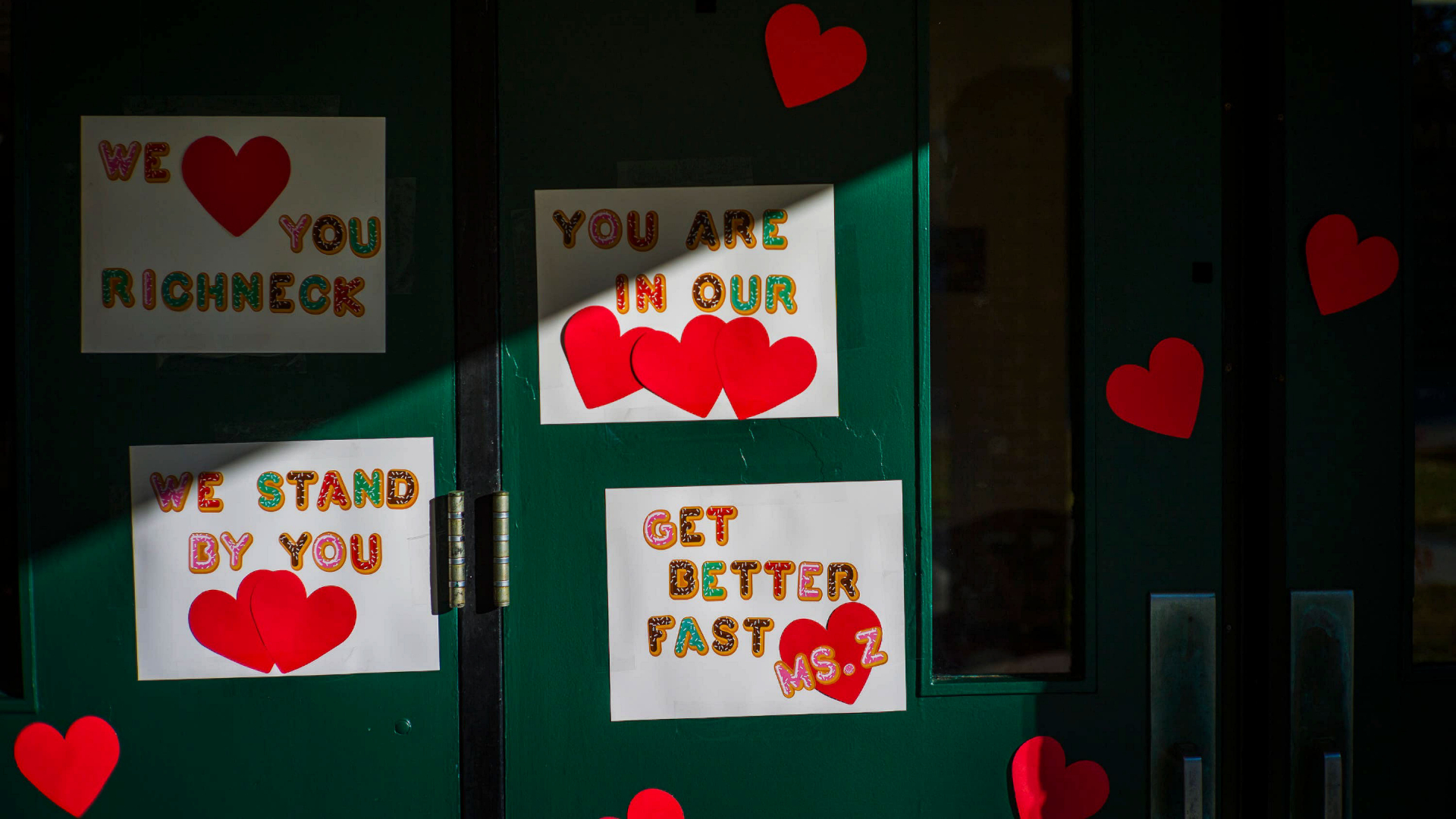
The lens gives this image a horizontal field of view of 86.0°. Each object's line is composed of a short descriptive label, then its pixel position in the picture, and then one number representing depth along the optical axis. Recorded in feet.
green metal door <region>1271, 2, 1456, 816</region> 4.42
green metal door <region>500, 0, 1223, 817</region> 4.41
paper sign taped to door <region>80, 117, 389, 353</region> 4.28
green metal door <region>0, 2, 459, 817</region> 4.27
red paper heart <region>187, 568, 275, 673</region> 4.31
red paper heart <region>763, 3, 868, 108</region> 4.42
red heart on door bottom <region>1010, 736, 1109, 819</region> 4.51
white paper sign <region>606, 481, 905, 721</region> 4.43
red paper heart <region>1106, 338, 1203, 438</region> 4.48
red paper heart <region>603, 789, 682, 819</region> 4.44
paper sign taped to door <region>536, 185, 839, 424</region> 4.38
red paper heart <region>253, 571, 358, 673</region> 4.32
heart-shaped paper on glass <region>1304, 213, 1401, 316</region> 4.40
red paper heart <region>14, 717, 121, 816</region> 4.29
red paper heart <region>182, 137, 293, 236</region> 4.30
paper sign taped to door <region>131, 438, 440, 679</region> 4.30
